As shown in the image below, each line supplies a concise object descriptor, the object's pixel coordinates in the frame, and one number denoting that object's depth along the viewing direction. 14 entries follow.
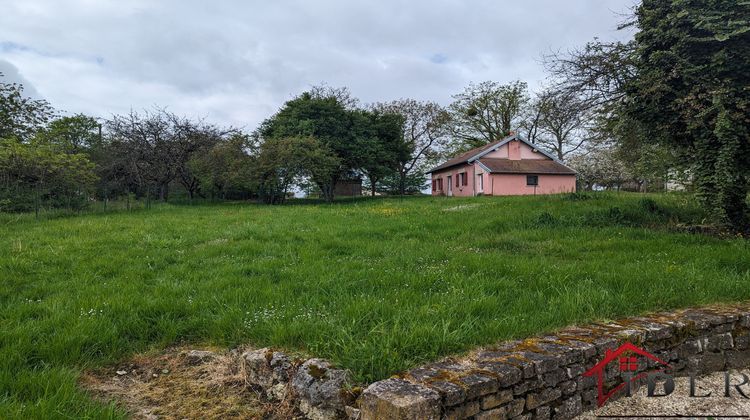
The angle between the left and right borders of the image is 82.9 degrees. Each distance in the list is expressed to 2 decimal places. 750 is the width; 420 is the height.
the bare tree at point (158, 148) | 20.36
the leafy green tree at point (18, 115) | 22.02
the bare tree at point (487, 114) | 37.94
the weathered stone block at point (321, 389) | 2.64
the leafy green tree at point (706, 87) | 7.45
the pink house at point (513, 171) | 29.00
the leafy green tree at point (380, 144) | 28.38
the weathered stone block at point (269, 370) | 2.96
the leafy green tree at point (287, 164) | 21.58
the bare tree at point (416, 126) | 37.16
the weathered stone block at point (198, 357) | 3.38
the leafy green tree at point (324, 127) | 26.31
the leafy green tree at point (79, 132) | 20.41
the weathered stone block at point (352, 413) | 2.50
